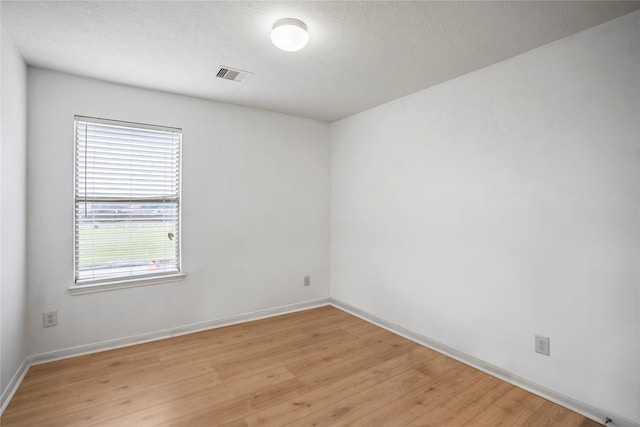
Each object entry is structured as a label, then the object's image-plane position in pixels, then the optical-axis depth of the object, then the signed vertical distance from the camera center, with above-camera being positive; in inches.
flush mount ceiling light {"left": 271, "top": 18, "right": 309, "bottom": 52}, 79.0 +45.0
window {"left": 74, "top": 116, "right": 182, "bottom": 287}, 116.3 +4.5
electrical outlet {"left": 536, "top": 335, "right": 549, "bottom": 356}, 91.7 -38.0
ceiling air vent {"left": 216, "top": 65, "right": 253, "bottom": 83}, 108.2 +48.6
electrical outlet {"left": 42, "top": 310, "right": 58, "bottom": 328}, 109.6 -36.2
